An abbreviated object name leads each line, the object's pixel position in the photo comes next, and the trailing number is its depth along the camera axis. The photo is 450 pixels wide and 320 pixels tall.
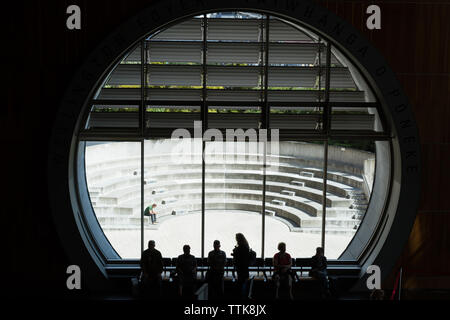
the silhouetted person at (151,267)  8.39
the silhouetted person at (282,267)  8.57
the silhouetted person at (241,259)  8.52
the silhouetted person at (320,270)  8.69
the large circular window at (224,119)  9.09
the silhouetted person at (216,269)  8.45
